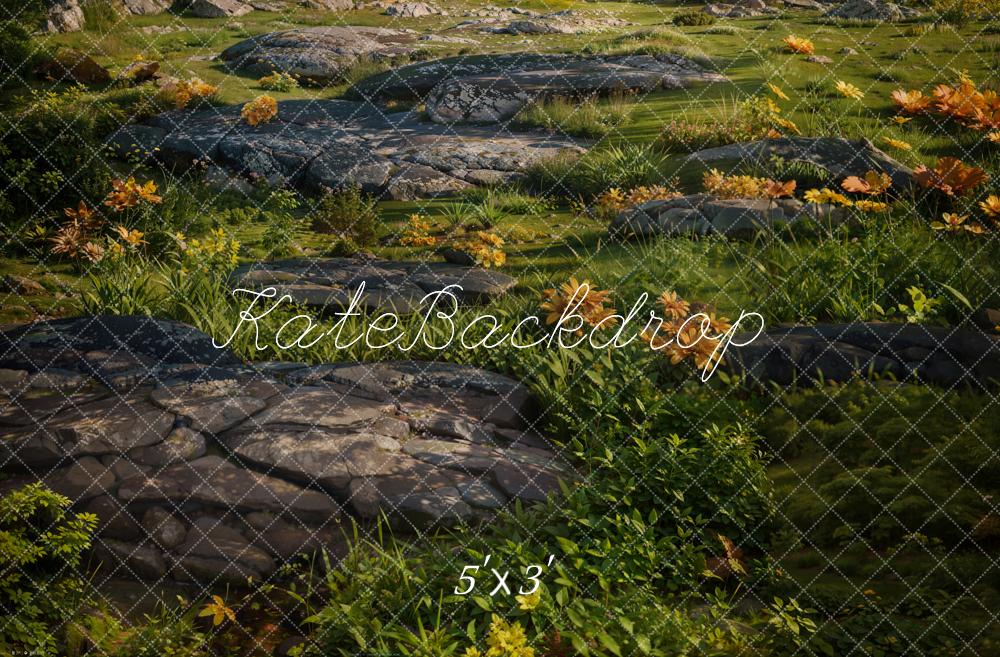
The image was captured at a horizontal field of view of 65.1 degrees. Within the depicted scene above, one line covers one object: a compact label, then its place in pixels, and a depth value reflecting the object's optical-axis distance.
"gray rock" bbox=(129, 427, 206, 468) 4.69
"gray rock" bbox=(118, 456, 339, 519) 4.50
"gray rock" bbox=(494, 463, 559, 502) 4.73
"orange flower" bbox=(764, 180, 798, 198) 6.49
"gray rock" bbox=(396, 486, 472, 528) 4.56
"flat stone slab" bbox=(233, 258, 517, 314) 6.58
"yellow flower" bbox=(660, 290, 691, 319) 5.45
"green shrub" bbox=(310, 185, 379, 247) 7.46
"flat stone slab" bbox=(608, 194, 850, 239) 6.89
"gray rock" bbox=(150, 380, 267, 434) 4.99
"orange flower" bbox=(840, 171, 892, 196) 6.46
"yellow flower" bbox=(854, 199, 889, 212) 6.41
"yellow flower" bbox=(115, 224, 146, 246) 6.50
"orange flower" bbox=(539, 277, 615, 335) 5.48
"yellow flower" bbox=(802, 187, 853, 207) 6.38
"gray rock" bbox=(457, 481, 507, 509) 4.64
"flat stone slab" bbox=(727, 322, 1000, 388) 5.20
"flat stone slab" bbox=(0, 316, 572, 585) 4.42
